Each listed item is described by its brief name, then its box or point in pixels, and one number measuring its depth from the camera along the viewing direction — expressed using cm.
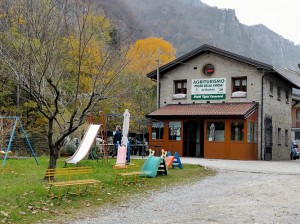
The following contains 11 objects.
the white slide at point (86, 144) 1582
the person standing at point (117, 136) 2158
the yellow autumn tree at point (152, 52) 4472
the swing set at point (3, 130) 1954
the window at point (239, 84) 2610
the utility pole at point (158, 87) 2861
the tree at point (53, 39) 1120
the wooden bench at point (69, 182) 931
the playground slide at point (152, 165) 1387
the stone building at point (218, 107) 2473
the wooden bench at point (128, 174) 1198
